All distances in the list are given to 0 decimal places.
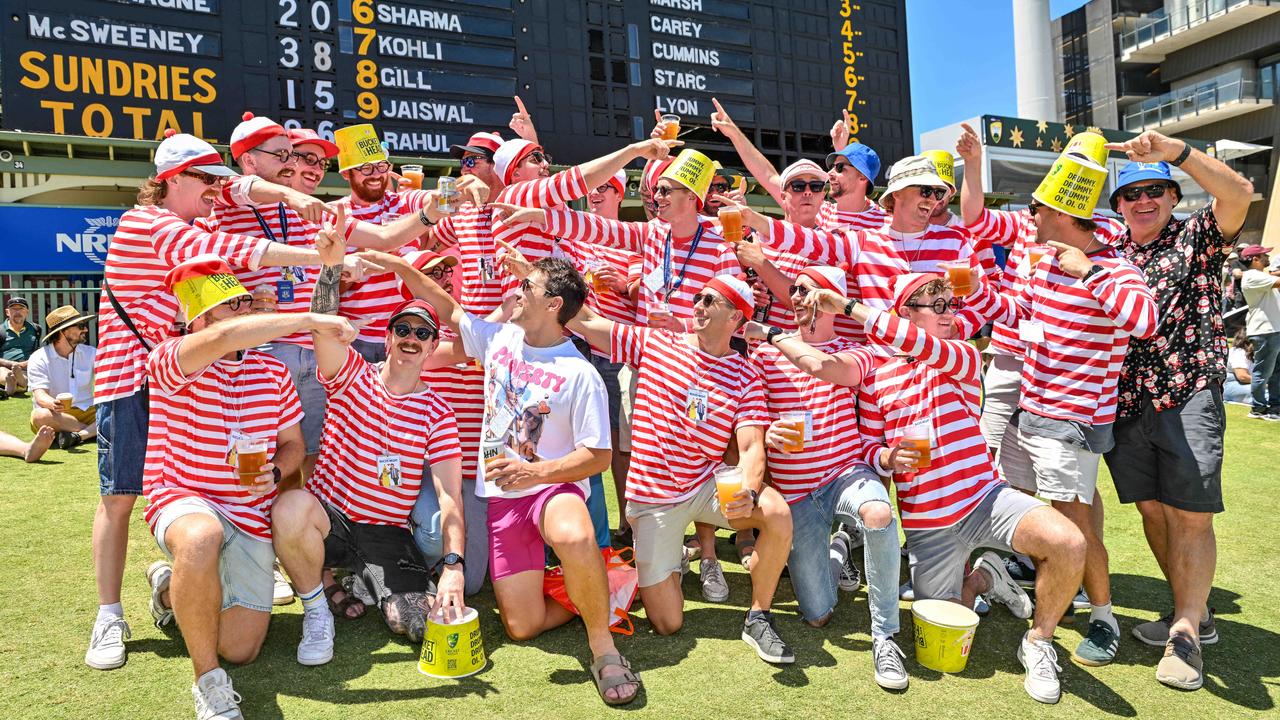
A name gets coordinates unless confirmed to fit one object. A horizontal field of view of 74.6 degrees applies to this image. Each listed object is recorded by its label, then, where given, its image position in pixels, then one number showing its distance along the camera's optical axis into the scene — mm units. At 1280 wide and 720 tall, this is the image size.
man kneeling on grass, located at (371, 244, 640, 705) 3834
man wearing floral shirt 3799
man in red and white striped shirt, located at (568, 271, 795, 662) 4117
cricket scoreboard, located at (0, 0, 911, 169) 11805
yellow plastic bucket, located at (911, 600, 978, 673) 3629
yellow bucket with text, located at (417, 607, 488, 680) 3508
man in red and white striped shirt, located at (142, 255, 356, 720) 3248
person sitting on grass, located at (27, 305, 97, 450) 7984
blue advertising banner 13242
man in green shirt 11133
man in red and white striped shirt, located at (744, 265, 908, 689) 4035
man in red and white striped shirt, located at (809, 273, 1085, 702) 3600
